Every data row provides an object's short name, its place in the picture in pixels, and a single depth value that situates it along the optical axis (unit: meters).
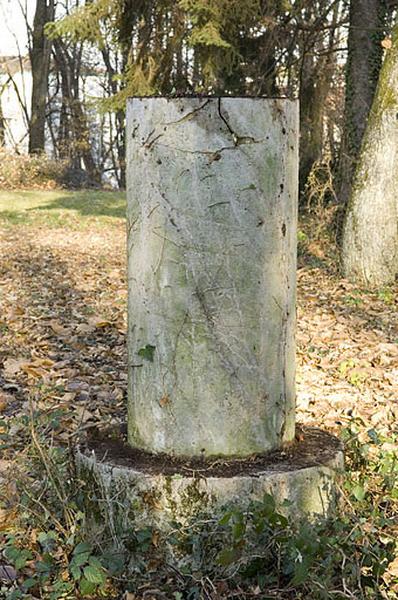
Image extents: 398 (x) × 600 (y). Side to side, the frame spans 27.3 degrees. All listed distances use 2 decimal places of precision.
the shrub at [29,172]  22.28
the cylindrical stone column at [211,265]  2.88
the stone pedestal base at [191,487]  2.86
